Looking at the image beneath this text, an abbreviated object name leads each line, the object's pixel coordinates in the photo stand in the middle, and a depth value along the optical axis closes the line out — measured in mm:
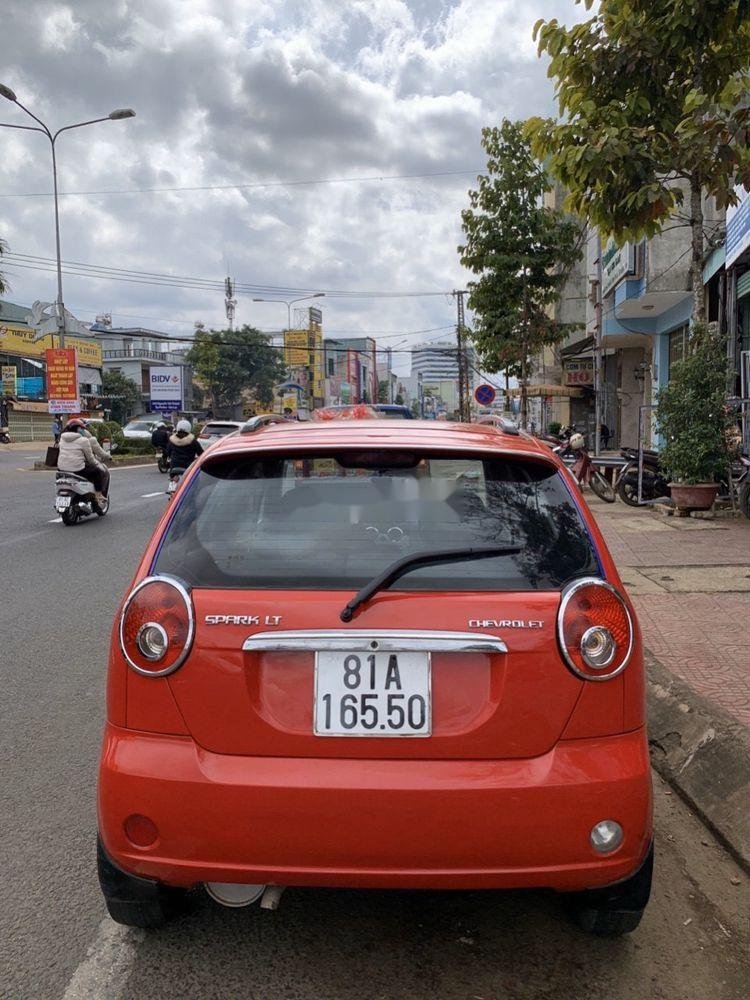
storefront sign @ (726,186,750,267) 9609
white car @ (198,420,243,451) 22297
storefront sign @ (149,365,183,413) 51469
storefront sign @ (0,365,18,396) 47312
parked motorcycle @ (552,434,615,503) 14242
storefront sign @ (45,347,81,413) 28484
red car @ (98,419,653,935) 2070
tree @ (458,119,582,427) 21344
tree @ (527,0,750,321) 5316
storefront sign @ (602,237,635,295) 16797
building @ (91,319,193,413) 74562
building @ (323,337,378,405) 107812
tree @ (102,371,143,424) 63594
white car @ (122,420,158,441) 35781
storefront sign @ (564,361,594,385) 28453
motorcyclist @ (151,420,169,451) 22802
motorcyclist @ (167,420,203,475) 15414
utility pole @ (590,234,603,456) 20516
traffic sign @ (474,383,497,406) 25391
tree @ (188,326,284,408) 66625
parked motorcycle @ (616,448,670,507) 12766
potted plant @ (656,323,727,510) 10164
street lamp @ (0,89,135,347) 24252
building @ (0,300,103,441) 47969
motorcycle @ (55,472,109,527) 11750
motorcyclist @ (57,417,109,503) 11953
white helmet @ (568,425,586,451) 14812
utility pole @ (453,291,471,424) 48875
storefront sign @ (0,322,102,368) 49781
